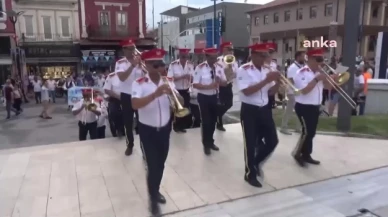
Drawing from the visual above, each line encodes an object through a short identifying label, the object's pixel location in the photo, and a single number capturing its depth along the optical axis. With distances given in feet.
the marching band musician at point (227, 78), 22.75
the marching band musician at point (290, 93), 21.50
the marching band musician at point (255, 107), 14.78
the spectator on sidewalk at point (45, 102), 49.32
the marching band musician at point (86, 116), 24.13
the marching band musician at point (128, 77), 18.57
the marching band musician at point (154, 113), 12.41
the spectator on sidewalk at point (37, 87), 66.44
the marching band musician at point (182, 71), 23.68
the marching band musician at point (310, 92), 16.76
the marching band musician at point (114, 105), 22.18
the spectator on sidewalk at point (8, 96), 49.90
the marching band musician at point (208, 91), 19.88
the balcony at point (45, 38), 90.27
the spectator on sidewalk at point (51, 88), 60.80
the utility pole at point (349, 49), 23.65
